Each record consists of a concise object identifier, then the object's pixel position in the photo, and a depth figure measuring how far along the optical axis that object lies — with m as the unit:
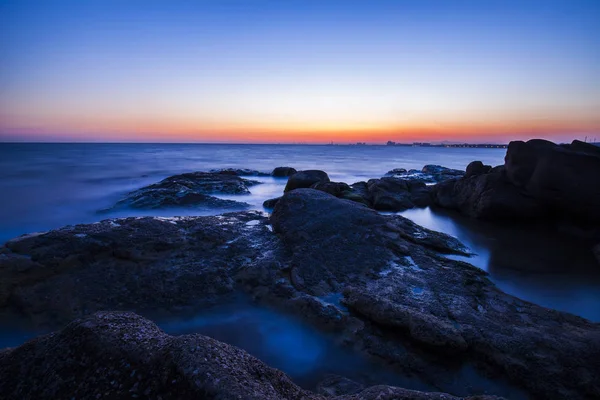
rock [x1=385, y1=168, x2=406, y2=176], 27.40
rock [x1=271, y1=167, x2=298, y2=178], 24.45
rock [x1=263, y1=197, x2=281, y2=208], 12.09
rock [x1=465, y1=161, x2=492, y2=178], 12.38
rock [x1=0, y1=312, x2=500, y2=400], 1.82
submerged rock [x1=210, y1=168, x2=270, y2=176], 25.56
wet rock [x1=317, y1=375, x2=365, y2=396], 2.98
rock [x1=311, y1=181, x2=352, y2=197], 12.12
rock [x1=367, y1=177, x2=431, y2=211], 12.46
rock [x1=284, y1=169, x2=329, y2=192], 13.75
